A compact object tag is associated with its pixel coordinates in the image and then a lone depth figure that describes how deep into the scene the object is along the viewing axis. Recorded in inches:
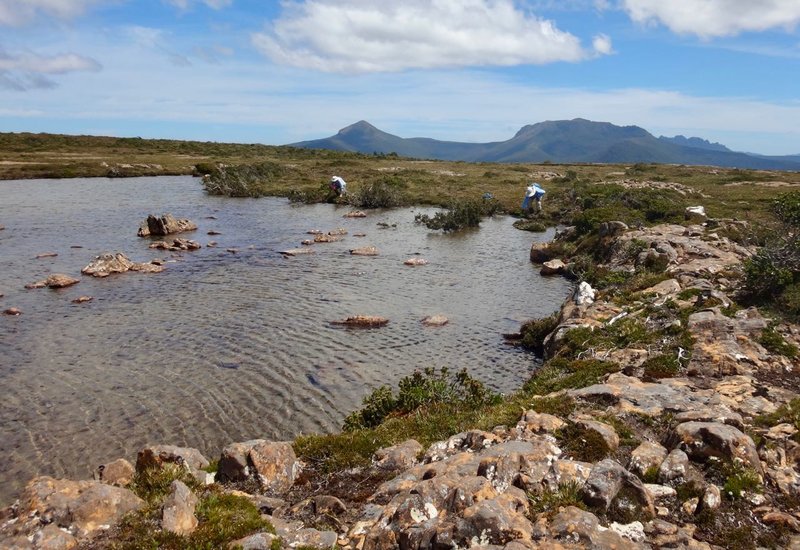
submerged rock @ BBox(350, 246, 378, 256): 1550.2
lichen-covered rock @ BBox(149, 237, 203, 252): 1556.3
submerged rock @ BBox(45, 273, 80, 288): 1146.0
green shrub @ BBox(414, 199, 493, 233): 1990.7
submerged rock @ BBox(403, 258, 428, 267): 1448.1
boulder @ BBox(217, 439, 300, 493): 414.9
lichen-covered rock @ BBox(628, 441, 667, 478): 377.7
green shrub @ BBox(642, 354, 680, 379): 581.0
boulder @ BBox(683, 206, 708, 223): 1518.0
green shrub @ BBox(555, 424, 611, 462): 394.6
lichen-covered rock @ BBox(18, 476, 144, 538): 330.0
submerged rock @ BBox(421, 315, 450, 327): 960.9
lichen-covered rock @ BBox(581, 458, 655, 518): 325.4
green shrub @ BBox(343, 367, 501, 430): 587.5
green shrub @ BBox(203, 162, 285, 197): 2780.5
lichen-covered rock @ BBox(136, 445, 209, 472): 418.0
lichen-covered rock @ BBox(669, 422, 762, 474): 369.7
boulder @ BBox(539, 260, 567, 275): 1366.9
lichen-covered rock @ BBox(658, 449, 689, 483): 360.8
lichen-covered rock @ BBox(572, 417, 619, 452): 406.6
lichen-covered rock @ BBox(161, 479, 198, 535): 327.6
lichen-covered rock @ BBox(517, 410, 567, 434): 436.5
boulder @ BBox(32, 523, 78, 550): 310.2
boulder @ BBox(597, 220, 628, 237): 1428.6
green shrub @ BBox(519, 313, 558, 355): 873.5
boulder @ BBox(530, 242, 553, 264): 1513.3
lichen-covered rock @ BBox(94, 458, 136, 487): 412.2
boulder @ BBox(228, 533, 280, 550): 310.7
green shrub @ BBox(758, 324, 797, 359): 606.8
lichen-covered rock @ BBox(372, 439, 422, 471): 437.4
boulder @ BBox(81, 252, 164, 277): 1252.5
